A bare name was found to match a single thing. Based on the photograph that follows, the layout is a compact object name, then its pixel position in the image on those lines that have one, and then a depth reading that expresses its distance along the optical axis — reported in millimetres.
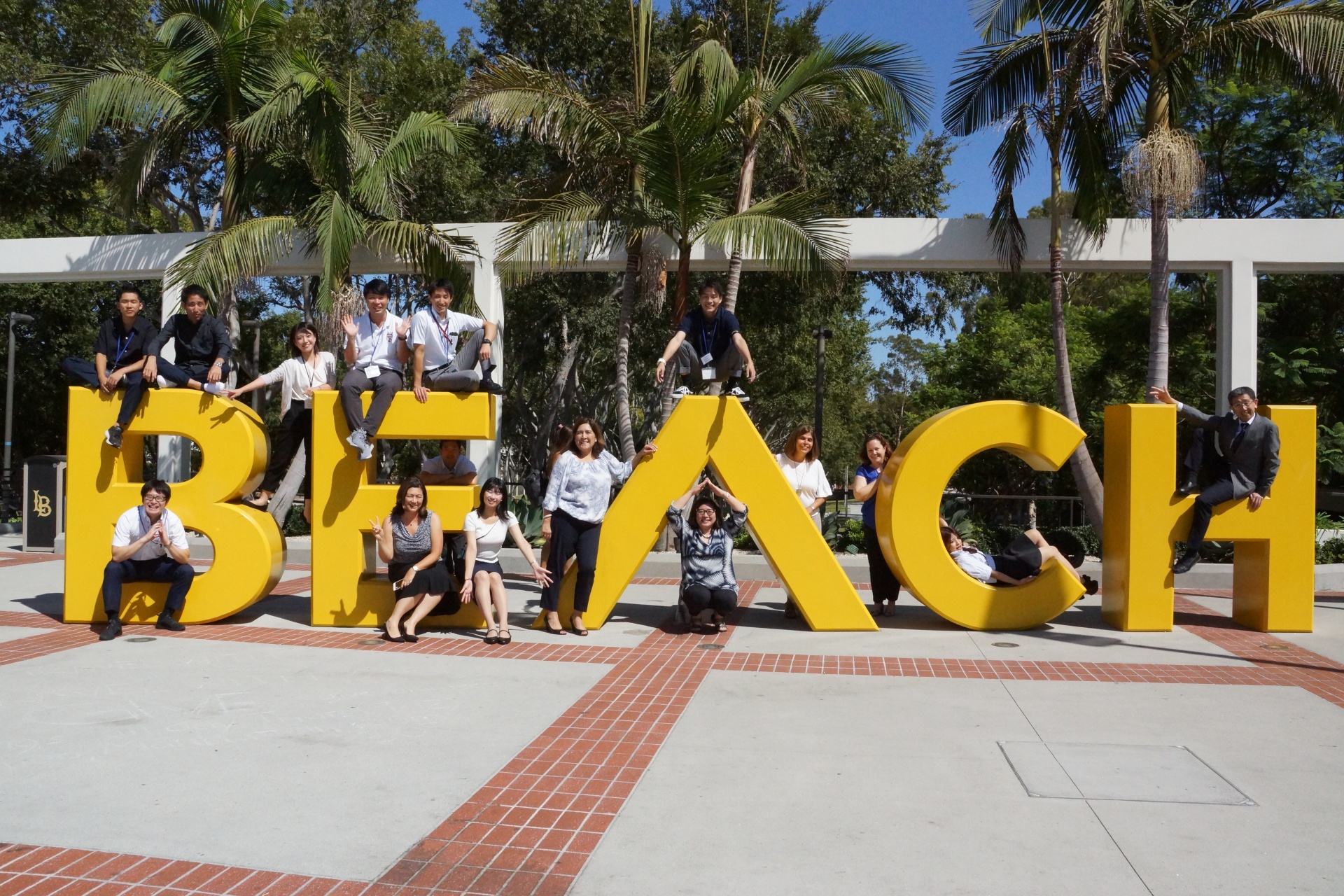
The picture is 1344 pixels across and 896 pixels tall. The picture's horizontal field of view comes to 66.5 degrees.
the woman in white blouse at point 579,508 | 8258
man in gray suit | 8453
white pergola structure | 12320
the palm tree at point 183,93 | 12039
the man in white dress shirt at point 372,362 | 8484
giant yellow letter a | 8578
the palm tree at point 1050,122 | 11766
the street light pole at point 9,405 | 22922
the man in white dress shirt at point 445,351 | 8547
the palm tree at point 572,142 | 11328
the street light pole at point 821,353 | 21109
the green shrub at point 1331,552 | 13133
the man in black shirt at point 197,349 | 8695
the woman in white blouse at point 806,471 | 9148
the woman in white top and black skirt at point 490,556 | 8055
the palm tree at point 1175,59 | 10695
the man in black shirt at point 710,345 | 8508
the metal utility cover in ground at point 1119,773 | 4527
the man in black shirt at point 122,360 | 8629
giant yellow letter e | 8648
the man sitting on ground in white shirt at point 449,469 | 8844
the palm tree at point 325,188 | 11984
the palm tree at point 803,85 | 11727
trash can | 14195
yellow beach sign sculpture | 8578
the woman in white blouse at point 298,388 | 9031
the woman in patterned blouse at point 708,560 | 8352
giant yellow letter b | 8617
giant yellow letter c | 8555
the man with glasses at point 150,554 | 8125
